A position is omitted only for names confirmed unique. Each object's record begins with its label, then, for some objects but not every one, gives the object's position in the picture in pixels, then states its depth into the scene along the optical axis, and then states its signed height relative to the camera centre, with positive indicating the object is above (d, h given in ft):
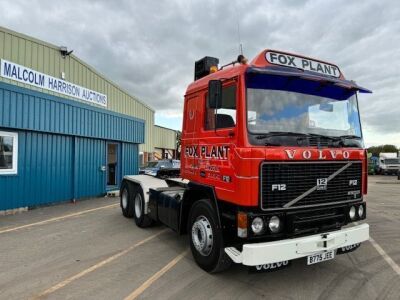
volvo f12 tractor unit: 14.51 -0.29
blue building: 35.55 +3.29
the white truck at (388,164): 140.65 -1.82
